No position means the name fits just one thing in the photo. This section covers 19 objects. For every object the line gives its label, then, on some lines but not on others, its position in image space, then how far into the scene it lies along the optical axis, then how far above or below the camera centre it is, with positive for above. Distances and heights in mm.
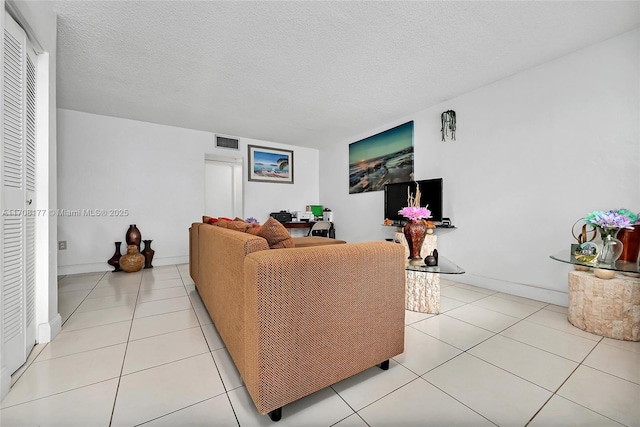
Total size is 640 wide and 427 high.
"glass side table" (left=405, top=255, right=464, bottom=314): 2262 -713
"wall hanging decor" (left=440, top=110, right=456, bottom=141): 3312 +1169
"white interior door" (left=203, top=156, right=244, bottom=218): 4930 +495
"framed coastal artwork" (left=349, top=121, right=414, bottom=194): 3957 +913
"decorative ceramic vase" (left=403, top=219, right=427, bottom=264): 2166 -204
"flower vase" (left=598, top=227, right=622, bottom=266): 1695 -232
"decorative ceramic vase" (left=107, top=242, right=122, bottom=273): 3828 -715
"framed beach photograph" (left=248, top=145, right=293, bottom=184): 5137 +1003
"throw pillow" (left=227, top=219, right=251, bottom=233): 1778 -97
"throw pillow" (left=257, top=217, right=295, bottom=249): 1361 -128
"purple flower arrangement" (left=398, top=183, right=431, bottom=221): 2162 -8
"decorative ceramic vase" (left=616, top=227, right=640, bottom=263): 1846 -234
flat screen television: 3365 +222
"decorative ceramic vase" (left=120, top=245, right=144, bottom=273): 3738 -709
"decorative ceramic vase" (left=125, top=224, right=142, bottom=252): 3893 -361
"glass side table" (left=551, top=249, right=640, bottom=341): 1791 -662
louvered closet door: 1378 +77
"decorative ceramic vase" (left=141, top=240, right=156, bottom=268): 4039 -659
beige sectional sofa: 1005 -459
